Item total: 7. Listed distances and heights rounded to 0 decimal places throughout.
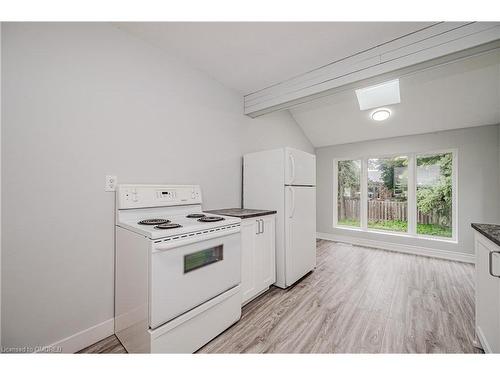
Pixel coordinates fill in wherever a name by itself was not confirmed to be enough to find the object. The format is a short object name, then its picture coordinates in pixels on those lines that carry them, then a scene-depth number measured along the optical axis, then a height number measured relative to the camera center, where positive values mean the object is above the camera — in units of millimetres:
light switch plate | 1671 +44
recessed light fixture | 3401 +1232
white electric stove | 1291 -585
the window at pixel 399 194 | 3652 -74
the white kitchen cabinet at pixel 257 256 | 2070 -690
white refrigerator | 2455 -107
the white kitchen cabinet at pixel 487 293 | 1209 -650
